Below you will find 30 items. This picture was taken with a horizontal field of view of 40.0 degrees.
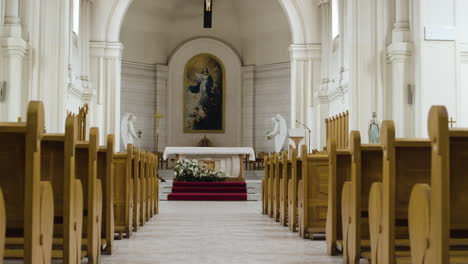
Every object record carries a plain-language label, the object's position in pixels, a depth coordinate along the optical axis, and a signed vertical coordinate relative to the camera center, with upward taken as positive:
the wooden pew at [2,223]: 3.02 -0.30
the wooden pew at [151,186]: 10.02 -0.39
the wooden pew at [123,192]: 7.08 -0.34
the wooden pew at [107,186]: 5.50 -0.21
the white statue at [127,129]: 21.16 +1.08
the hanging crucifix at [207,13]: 20.94 +4.91
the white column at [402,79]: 12.92 +1.70
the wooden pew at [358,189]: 4.63 -0.20
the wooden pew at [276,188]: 9.60 -0.38
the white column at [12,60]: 12.05 +1.93
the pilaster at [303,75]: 21.02 +2.88
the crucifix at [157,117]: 24.14 +1.71
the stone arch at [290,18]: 20.58 +4.64
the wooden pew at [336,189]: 5.50 -0.23
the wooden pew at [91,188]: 4.59 -0.20
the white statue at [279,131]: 21.88 +1.07
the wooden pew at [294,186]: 7.65 -0.29
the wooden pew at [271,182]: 10.29 -0.32
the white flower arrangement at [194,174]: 15.38 -0.29
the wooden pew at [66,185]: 3.79 -0.15
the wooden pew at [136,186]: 7.83 -0.30
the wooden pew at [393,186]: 3.79 -0.14
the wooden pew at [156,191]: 10.96 -0.53
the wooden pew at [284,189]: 8.79 -0.38
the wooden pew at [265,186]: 10.97 -0.41
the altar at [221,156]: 17.05 +0.15
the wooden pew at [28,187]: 3.02 -0.13
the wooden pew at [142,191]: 8.66 -0.39
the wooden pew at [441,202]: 2.79 -0.19
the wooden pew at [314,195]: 6.90 -0.35
